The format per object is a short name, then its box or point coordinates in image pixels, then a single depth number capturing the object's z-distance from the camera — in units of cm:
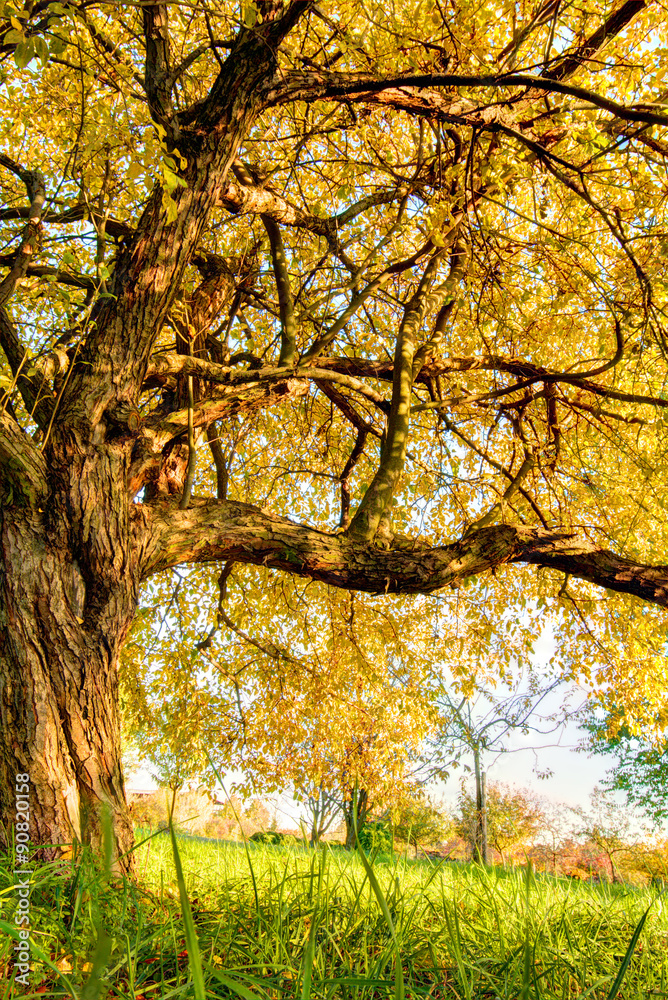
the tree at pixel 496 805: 970
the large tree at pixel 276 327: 326
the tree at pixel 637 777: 1691
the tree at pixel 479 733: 768
